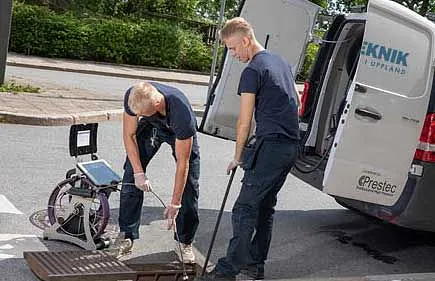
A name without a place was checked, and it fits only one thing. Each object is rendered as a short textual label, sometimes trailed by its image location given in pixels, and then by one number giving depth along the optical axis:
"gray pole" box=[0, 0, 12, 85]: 11.59
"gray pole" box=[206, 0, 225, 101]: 11.49
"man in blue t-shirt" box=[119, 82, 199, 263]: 4.55
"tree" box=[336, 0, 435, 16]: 30.02
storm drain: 4.37
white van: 4.91
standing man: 4.47
